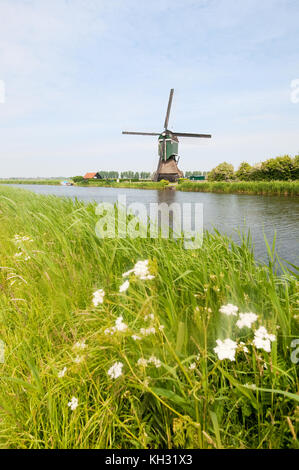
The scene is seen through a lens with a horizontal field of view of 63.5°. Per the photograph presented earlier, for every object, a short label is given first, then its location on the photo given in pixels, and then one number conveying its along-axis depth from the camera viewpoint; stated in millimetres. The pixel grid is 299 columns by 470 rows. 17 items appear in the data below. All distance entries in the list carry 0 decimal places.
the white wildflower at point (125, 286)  1051
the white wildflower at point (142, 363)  989
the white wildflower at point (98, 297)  1101
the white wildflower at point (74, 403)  1098
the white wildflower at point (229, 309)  1040
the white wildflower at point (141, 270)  1082
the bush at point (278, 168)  36188
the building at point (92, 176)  74912
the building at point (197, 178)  74750
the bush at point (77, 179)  74562
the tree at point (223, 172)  47938
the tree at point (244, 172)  43550
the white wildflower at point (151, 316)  1068
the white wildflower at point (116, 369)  1016
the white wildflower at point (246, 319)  965
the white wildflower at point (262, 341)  898
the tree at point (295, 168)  35600
